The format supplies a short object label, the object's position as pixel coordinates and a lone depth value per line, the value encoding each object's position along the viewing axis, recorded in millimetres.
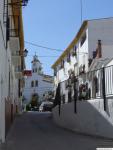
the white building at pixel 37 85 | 68743
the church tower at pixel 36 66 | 74147
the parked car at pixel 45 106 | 31178
